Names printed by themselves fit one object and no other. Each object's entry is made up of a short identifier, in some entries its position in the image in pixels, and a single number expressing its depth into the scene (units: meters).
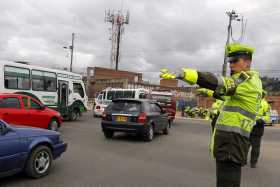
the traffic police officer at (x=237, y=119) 2.62
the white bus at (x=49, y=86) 13.13
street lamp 42.32
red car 8.61
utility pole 29.53
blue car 4.44
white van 18.31
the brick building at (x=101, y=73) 50.75
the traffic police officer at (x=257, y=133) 6.54
